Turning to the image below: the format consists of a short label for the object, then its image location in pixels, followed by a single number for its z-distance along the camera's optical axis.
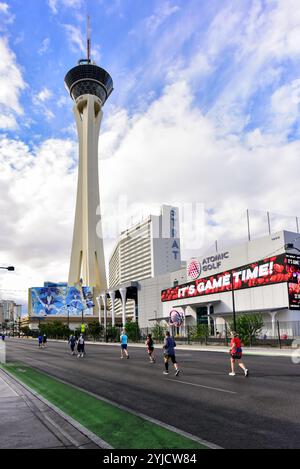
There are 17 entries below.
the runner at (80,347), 28.52
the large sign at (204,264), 56.58
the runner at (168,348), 16.39
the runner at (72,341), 31.62
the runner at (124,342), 25.86
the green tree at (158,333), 52.75
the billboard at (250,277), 43.41
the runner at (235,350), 15.08
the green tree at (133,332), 57.59
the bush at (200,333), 44.57
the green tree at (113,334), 63.91
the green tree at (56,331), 89.38
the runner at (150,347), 22.91
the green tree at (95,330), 71.69
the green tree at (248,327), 36.69
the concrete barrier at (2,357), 25.38
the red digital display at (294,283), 42.66
